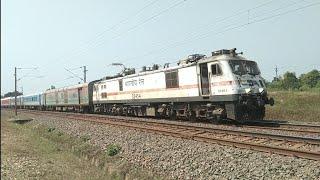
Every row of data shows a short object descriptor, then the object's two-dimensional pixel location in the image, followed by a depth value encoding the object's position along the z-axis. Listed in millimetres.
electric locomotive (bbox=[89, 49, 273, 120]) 19156
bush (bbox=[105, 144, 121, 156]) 14773
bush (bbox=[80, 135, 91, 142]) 18831
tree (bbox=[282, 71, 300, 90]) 70081
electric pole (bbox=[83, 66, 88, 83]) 61753
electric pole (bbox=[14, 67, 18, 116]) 52294
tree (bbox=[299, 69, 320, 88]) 76312
